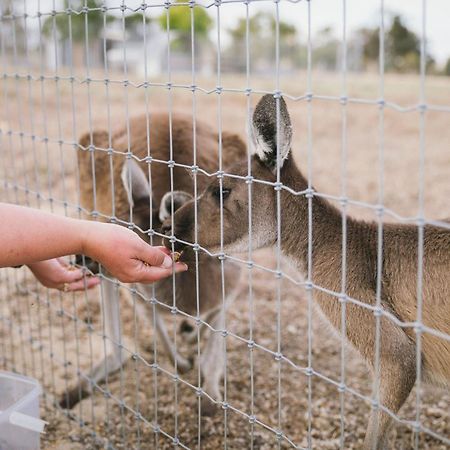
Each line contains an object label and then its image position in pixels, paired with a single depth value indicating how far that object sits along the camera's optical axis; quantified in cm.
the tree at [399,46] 3162
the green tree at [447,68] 2122
